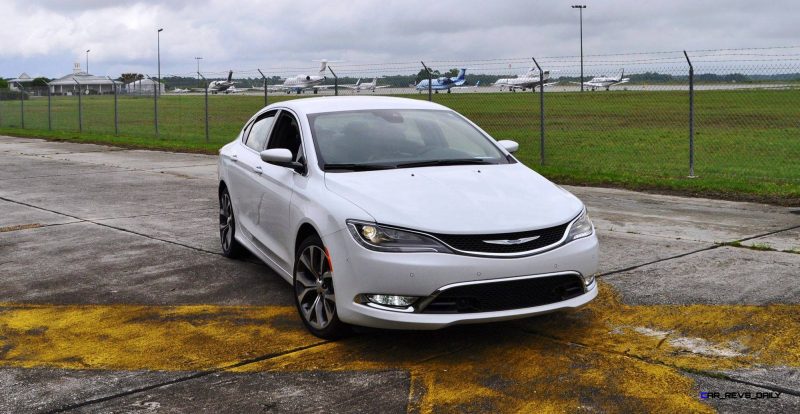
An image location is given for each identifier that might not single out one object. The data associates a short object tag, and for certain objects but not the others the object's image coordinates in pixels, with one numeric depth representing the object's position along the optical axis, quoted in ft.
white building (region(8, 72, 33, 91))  455.30
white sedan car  16.62
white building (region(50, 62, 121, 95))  408.69
